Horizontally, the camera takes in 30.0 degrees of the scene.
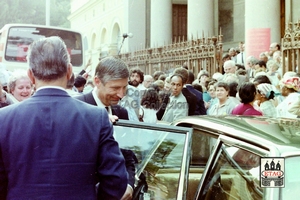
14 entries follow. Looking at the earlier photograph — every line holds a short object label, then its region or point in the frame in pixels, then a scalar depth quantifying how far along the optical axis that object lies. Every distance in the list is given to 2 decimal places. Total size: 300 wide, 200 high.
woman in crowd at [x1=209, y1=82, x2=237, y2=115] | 8.05
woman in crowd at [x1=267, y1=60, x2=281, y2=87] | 10.34
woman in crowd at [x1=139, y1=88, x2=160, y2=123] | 8.27
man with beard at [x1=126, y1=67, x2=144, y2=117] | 8.11
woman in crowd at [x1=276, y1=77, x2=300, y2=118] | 7.52
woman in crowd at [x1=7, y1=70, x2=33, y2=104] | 7.07
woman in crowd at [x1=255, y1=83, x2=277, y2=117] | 7.38
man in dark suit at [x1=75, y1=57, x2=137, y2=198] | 3.98
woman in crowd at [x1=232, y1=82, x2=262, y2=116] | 6.89
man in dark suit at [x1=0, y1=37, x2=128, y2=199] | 2.67
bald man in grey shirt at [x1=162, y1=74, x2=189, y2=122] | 7.81
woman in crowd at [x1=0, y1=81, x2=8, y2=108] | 6.26
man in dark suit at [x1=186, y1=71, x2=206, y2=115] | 8.07
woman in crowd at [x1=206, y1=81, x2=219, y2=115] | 9.47
